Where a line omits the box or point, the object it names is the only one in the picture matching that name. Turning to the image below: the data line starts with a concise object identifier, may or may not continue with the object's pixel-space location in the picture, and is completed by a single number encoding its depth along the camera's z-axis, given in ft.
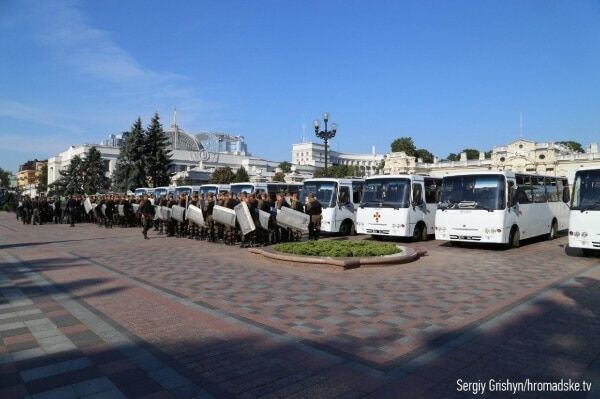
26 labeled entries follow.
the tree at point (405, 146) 396.98
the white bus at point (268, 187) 74.69
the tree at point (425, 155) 414.08
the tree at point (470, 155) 434.30
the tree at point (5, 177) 426.51
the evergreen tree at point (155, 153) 174.60
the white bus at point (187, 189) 97.19
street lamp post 90.43
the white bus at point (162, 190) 107.04
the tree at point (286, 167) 407.34
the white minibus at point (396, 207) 54.95
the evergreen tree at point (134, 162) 173.27
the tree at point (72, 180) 213.87
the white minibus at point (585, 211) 40.52
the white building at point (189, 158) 366.43
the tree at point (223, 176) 266.77
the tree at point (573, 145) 393.39
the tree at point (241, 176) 284.41
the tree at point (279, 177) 288.65
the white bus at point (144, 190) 122.78
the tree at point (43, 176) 394.25
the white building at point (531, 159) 276.21
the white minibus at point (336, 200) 62.90
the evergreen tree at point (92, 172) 215.31
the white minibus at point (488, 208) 47.52
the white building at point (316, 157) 518.74
